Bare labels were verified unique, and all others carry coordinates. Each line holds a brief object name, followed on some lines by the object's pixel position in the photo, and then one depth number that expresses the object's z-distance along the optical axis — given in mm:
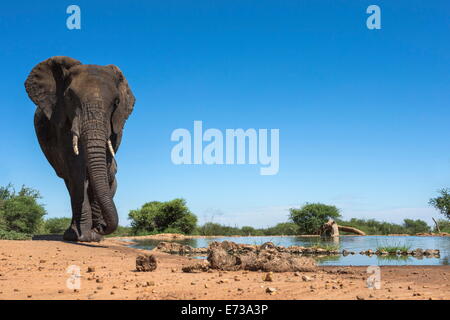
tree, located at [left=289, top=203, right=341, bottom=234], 39500
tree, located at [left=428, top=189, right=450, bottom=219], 44500
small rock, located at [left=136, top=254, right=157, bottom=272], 6852
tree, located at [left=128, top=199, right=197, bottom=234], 39188
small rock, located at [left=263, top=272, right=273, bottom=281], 5727
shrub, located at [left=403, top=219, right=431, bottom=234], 46731
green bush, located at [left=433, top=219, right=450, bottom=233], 44356
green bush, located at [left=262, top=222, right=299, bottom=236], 41062
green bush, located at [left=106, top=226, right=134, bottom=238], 40969
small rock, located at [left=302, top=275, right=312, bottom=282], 5809
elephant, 9272
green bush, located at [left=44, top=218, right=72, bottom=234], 35344
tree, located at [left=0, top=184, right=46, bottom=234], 23500
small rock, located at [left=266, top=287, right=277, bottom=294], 4730
